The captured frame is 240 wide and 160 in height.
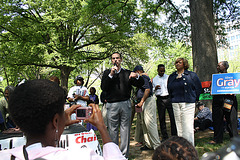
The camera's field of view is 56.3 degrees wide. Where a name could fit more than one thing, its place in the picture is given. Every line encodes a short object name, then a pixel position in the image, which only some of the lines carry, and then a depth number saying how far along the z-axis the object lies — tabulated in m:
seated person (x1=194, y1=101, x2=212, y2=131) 6.81
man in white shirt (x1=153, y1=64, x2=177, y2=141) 6.11
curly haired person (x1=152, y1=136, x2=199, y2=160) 1.48
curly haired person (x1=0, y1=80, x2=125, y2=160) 1.23
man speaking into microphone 4.18
